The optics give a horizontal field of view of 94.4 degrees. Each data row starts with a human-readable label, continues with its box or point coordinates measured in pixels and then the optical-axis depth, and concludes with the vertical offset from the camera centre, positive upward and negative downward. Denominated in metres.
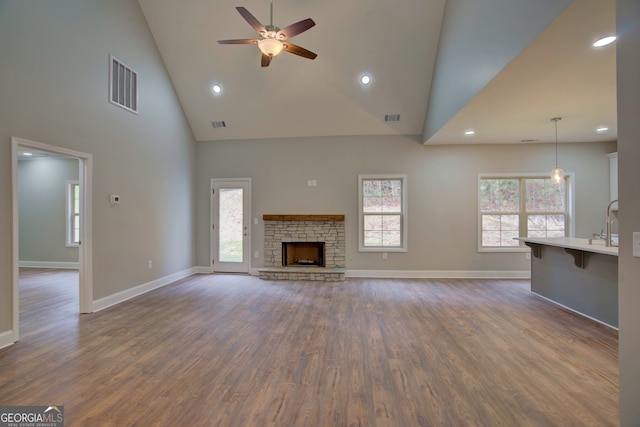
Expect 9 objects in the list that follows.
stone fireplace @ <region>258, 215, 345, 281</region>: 6.15 -0.51
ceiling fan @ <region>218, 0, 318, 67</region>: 3.28 +2.09
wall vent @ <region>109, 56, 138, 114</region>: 4.17 +1.92
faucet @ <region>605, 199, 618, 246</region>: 3.39 -0.21
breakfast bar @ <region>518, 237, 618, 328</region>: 3.44 -0.79
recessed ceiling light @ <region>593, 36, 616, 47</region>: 2.30 +1.39
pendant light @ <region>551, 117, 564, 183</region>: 4.56 +0.64
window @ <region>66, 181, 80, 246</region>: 7.08 +0.09
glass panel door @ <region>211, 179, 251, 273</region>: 6.42 -0.20
